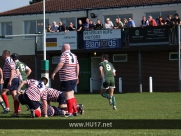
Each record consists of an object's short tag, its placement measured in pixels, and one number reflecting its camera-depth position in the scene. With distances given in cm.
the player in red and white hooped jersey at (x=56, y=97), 1917
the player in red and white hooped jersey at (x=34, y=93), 1838
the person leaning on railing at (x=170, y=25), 4028
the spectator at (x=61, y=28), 4593
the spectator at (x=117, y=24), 4273
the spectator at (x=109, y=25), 4361
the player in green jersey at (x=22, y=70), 2138
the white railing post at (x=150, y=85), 4169
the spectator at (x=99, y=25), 4388
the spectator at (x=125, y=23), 4278
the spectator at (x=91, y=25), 4432
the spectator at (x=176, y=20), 3991
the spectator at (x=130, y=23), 4225
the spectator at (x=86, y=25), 4440
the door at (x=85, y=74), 4709
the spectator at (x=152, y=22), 4100
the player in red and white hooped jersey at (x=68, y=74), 1783
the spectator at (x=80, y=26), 4468
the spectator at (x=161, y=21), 4097
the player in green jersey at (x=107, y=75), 2194
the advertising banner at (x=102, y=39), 4347
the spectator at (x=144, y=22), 4159
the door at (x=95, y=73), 4712
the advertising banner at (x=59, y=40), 4559
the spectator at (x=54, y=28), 4641
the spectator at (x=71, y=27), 4578
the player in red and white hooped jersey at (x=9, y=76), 1997
